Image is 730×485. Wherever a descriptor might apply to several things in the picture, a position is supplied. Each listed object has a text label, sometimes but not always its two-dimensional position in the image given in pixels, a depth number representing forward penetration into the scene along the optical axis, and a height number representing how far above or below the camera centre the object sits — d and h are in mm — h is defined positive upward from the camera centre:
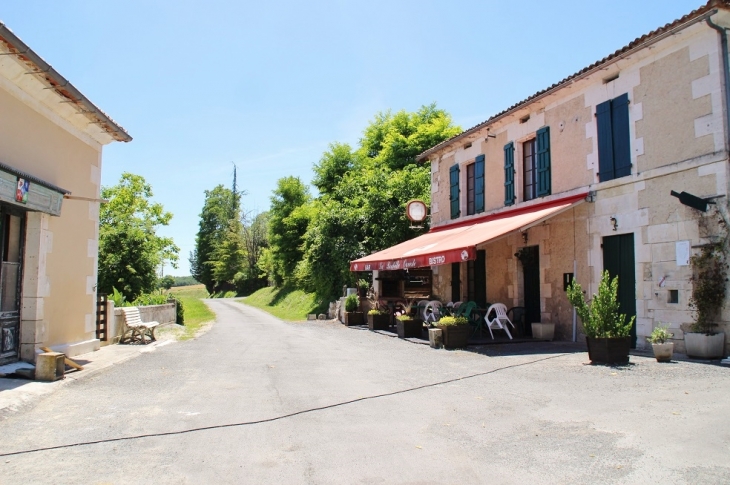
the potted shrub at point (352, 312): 17875 -1101
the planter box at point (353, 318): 17844 -1296
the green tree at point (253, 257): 53781 +2205
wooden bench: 11977 -1198
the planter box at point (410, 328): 13025 -1195
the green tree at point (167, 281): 31969 -177
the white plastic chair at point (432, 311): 14602 -871
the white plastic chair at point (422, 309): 15343 -861
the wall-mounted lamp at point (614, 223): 10258 +1122
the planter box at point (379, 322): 15633 -1253
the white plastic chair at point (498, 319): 12203 -886
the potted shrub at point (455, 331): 10664 -1033
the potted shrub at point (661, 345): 8049 -967
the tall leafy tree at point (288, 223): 31812 +3355
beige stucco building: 7312 +1085
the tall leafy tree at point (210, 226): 64656 +6529
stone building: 8672 +2078
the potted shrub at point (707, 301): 8164 -305
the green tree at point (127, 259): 22141 +782
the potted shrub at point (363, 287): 19052 -275
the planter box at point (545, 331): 11656 -1103
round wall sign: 18047 +2348
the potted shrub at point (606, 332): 7965 -769
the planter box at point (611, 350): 7941 -1031
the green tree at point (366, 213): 21312 +2707
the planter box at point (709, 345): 8148 -974
